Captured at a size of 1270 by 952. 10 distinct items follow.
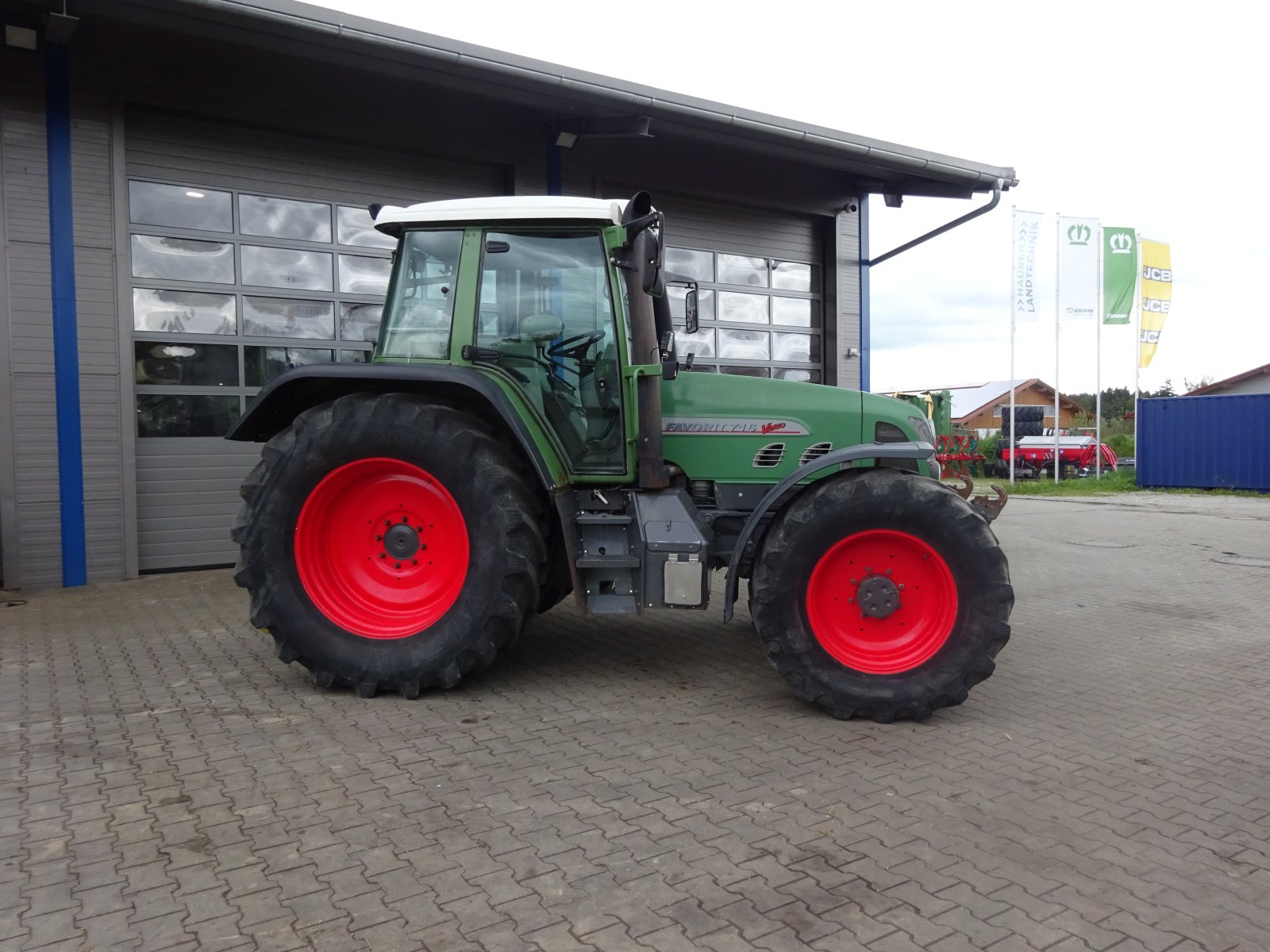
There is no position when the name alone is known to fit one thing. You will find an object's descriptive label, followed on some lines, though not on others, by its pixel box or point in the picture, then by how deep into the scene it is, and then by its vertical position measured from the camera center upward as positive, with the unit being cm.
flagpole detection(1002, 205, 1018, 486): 2042 +423
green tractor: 429 -17
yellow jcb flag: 2194 +372
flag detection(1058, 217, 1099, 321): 2080 +488
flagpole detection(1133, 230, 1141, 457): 2155 +323
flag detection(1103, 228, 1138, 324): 2125 +419
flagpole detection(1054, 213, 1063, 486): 2078 +477
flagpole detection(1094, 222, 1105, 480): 2119 +148
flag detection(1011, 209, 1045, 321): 2062 +414
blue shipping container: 2008 +9
